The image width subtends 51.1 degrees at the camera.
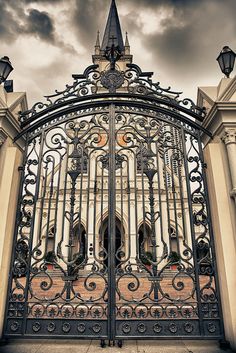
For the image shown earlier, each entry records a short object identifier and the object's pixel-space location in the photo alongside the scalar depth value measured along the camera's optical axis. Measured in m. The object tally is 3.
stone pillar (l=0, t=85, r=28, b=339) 3.27
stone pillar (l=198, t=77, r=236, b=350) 3.05
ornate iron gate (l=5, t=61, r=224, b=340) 3.12
